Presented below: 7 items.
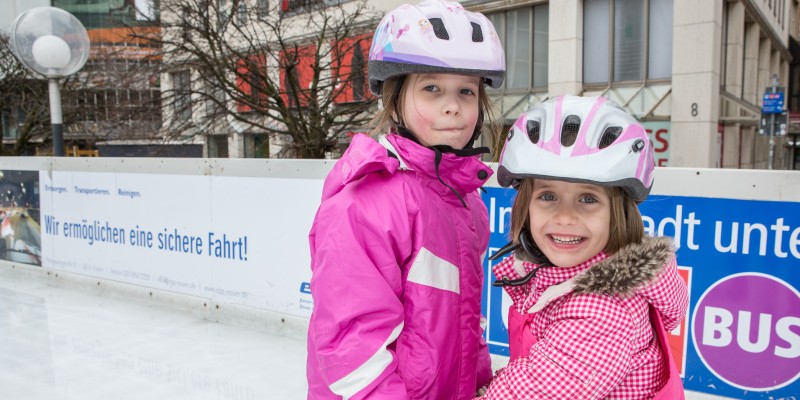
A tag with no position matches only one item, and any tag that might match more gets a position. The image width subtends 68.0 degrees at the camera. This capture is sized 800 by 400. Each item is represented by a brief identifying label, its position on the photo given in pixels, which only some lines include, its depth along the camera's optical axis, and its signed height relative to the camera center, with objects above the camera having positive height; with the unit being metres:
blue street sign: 12.33 +1.32
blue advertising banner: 2.51 -0.55
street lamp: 6.16 +1.30
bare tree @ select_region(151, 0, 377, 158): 10.77 +1.81
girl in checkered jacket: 1.14 -0.22
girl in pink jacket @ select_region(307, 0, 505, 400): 1.25 -0.15
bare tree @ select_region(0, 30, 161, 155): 20.27 +2.30
